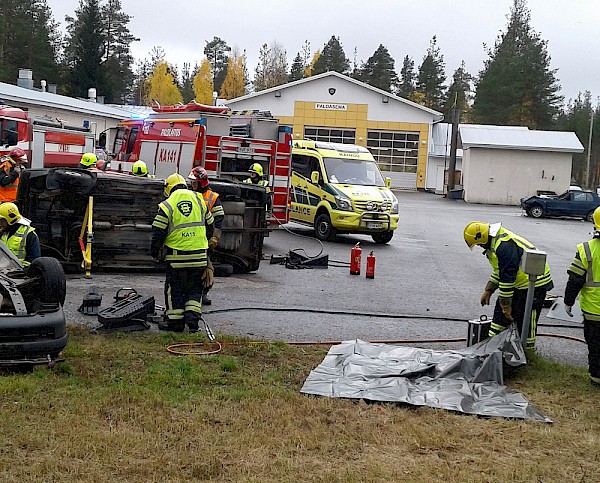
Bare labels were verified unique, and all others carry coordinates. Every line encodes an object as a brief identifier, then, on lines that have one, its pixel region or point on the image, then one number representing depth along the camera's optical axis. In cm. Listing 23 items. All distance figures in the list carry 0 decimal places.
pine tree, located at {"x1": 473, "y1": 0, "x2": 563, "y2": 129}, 7125
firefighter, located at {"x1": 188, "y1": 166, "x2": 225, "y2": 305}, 1020
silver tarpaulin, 639
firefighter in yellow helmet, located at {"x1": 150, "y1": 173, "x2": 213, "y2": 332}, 846
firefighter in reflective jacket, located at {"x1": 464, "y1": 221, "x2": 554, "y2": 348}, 759
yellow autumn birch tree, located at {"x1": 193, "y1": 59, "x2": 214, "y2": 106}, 9095
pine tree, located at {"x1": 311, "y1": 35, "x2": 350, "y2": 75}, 9294
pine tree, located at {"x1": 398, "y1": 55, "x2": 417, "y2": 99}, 9762
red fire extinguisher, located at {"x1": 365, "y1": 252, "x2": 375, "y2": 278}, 1388
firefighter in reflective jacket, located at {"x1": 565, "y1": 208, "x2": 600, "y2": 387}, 723
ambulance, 1866
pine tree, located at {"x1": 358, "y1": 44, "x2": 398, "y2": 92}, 8776
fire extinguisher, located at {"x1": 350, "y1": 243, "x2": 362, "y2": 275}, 1412
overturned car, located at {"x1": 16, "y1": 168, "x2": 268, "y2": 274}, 1121
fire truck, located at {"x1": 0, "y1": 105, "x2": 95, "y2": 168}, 1773
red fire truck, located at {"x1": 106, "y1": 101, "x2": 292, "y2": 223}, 1644
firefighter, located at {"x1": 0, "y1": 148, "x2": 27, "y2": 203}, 1185
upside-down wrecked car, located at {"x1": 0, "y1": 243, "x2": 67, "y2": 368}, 646
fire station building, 5322
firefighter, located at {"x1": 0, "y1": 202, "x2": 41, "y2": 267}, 818
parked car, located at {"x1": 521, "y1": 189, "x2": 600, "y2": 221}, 3559
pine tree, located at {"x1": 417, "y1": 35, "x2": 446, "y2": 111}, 8794
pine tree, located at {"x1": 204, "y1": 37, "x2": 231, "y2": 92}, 10675
